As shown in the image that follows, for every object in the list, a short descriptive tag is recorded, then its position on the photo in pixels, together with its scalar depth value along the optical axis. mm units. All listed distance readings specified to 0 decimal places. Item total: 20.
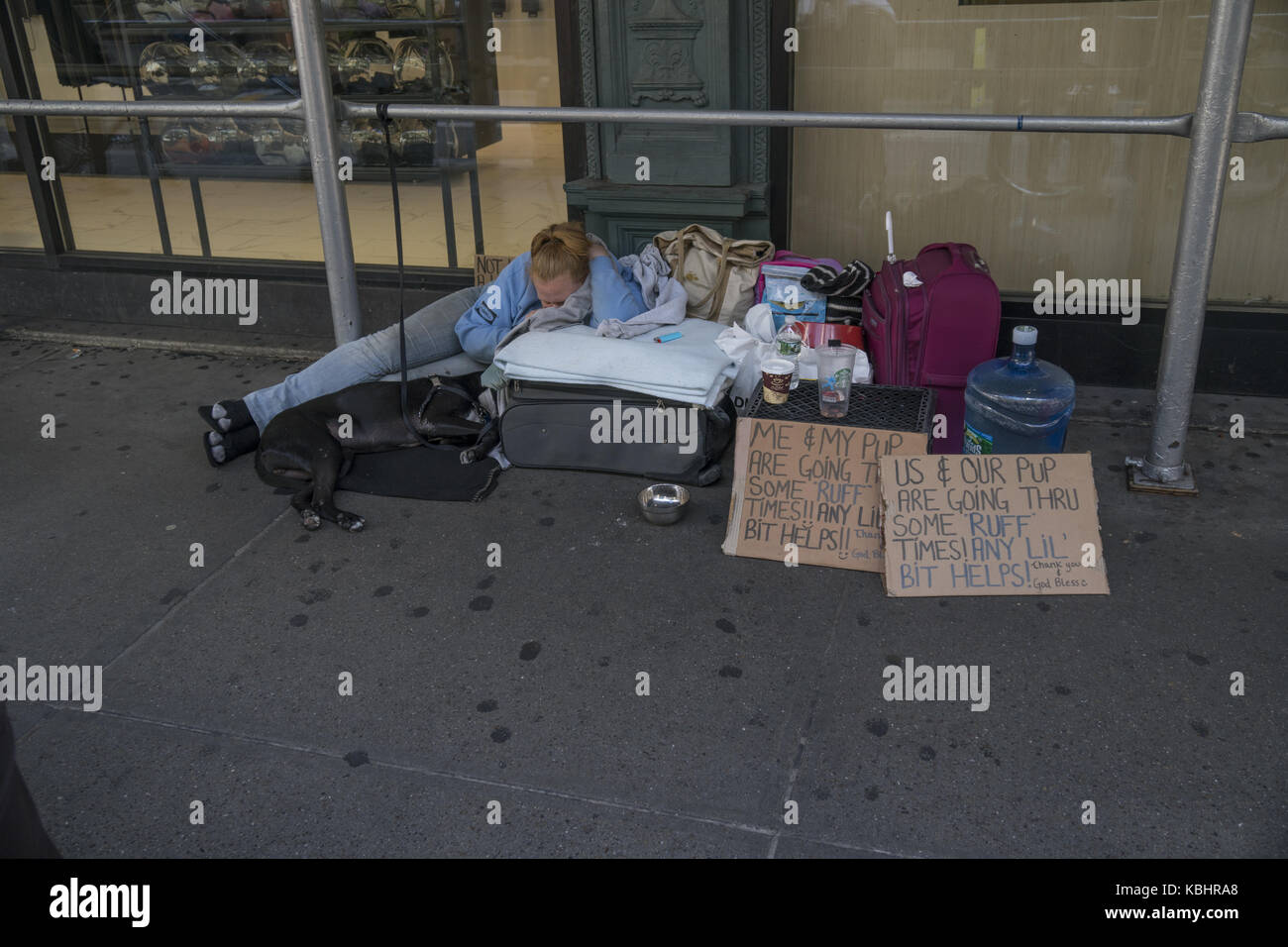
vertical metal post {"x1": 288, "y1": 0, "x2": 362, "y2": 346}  3930
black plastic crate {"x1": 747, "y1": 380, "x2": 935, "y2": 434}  3617
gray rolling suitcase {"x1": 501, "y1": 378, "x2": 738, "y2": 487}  4035
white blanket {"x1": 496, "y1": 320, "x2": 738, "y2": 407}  3967
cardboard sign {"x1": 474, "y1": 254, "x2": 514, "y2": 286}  5324
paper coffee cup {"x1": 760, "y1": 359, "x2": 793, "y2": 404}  3703
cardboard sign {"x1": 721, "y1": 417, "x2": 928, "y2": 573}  3518
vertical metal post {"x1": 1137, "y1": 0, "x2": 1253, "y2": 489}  3306
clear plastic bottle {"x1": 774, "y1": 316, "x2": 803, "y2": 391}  3855
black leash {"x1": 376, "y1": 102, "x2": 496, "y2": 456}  4137
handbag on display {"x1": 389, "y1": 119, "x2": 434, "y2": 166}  5531
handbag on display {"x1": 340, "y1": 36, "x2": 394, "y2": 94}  5426
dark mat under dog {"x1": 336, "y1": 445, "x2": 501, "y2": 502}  4082
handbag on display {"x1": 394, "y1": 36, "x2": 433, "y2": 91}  5324
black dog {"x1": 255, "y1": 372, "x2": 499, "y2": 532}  4066
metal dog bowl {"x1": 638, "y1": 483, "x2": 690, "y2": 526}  3771
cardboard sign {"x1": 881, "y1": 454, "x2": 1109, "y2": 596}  3311
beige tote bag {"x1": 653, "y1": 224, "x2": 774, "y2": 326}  4539
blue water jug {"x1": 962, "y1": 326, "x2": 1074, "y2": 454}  3734
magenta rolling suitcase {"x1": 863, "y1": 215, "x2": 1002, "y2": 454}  3906
